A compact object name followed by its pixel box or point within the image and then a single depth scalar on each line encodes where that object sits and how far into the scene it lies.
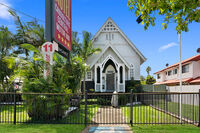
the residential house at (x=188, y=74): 17.26
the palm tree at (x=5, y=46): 17.41
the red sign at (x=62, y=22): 8.57
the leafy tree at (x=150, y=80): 51.85
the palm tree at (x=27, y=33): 17.97
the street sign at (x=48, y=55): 7.70
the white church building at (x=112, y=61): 17.59
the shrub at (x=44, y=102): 7.28
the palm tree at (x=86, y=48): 19.16
